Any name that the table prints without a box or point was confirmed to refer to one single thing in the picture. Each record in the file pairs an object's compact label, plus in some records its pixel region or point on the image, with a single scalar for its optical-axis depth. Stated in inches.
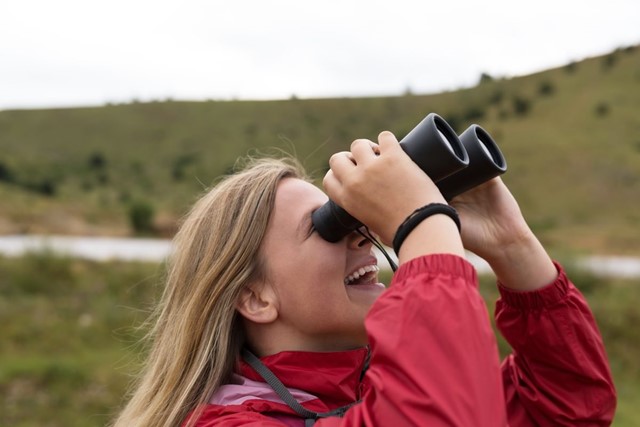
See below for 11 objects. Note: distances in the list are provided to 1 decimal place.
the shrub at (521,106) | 1139.9
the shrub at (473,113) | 1166.3
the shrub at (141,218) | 671.1
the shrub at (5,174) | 1088.8
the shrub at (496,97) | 1226.6
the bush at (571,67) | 1250.6
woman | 49.4
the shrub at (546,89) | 1198.9
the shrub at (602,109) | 1047.6
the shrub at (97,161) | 1378.0
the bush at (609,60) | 1196.5
